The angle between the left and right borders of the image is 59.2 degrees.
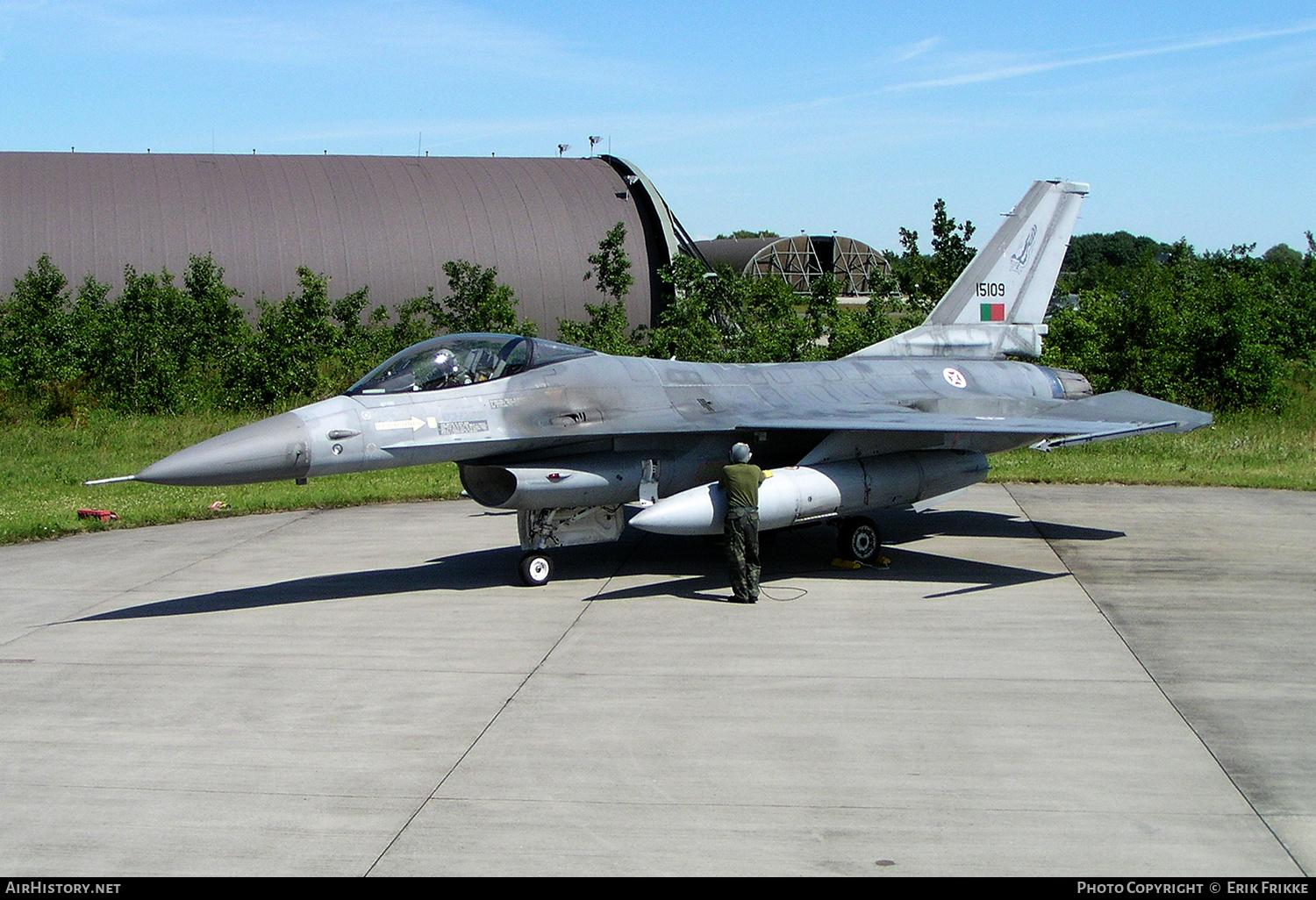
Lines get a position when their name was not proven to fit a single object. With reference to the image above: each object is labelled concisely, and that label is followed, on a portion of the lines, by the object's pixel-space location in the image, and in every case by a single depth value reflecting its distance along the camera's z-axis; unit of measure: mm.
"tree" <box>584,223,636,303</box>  33125
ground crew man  10969
